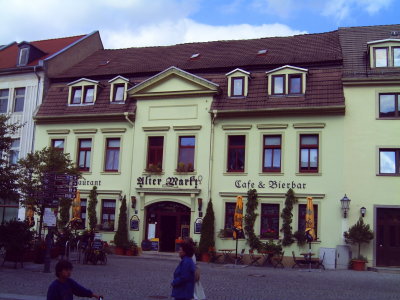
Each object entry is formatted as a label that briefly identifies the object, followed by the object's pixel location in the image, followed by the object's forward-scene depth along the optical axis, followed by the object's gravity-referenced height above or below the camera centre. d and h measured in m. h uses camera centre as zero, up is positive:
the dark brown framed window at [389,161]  24.56 +3.87
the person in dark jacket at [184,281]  7.77 -0.66
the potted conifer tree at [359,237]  23.44 +0.31
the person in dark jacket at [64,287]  6.44 -0.70
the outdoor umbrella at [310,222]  23.48 +0.85
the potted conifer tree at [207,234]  25.59 +0.10
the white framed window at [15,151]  31.44 +4.45
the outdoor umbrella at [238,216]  24.72 +1.01
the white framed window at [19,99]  32.22 +7.71
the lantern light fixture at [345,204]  24.11 +1.76
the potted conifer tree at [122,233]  27.16 -0.05
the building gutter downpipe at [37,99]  30.94 +7.53
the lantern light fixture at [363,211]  24.14 +1.49
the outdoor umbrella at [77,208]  27.45 +1.12
